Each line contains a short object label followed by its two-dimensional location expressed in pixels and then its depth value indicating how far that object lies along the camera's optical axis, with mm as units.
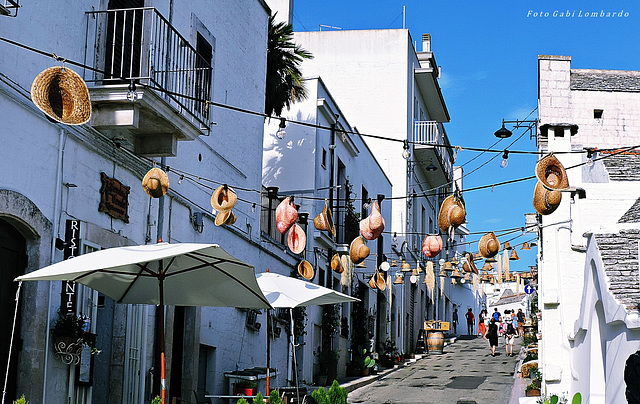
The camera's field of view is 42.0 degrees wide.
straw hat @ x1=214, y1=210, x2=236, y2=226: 13547
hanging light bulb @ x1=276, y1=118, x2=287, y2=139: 13281
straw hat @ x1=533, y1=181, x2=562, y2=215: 11430
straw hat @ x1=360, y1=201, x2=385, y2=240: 15012
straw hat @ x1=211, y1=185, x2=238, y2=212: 12766
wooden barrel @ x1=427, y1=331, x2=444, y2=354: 35531
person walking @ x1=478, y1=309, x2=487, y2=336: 44406
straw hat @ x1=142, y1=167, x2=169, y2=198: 11195
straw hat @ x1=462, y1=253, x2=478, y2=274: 20266
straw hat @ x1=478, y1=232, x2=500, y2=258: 15305
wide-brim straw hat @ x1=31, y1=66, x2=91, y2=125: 8773
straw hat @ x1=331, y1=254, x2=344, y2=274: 20375
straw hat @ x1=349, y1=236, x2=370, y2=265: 17406
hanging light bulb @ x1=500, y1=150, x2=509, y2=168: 11756
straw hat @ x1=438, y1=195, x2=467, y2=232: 12578
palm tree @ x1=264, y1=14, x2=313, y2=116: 21594
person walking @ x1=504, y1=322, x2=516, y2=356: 31805
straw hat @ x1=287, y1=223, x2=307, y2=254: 16094
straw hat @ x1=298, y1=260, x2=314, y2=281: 18781
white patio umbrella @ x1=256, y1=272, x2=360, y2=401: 11922
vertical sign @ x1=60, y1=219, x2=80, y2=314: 10172
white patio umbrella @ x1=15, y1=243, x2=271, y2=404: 8438
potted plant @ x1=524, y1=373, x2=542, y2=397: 17531
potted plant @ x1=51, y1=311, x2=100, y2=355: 9984
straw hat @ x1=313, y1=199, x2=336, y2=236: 15437
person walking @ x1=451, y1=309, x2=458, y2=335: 56466
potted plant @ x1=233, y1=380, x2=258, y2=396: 14784
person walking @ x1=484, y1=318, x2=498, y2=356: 30781
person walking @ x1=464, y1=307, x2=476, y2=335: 46719
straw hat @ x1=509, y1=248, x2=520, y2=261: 23967
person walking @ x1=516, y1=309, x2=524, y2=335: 42800
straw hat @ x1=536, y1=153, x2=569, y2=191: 11062
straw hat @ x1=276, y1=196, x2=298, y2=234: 14424
